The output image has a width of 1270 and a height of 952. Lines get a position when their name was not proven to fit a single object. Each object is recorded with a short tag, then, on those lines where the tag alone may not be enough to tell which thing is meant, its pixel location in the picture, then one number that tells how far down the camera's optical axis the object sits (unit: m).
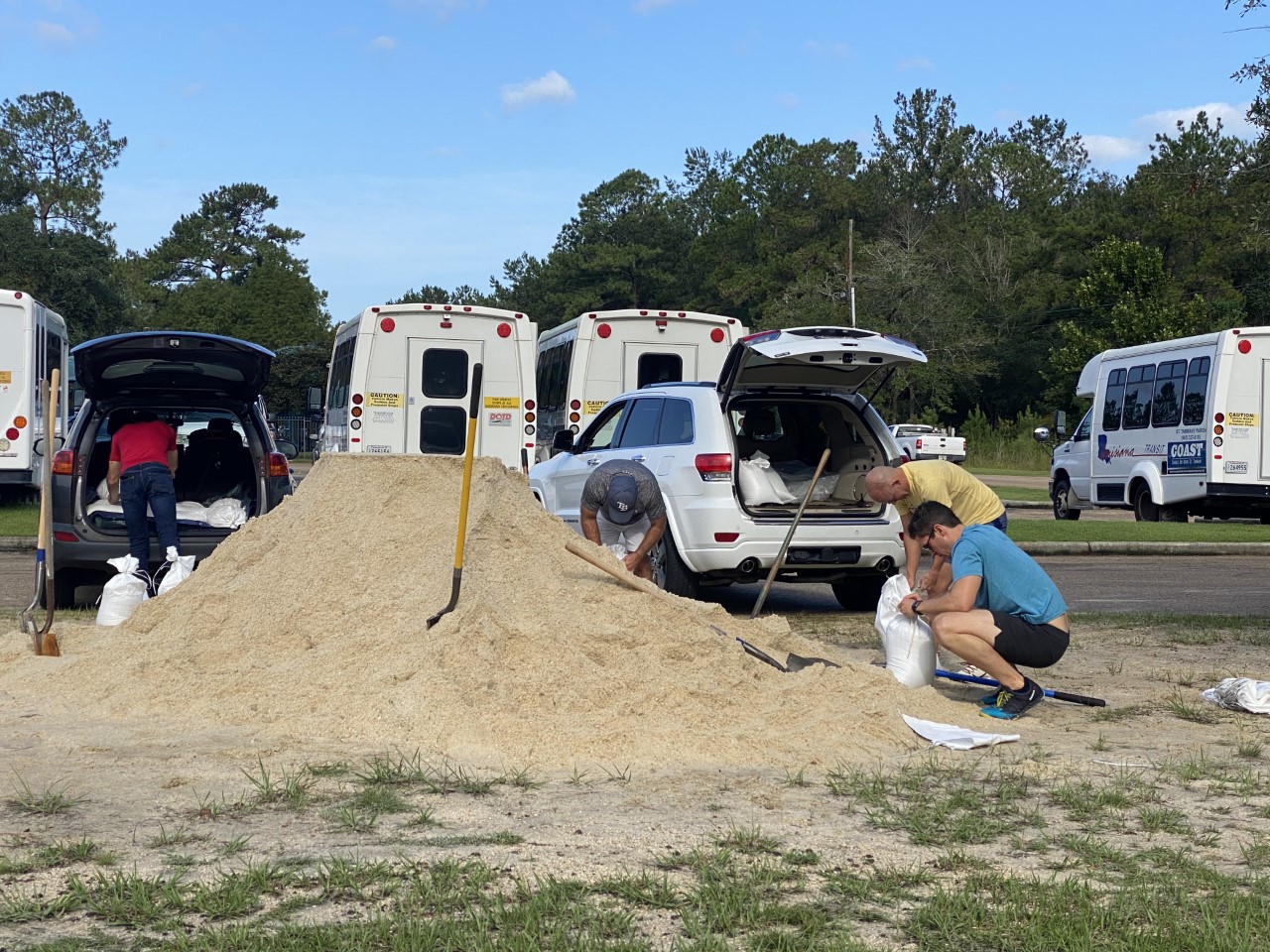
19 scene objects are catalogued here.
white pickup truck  39.41
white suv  11.71
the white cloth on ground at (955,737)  7.10
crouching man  7.89
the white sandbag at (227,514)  12.60
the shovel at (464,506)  7.93
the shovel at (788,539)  10.62
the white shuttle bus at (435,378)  19.81
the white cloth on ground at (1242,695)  8.13
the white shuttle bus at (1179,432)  22.23
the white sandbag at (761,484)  12.23
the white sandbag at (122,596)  10.34
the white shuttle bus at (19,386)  22.27
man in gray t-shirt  11.41
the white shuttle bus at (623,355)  21.00
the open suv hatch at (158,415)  11.45
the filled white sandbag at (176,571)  10.53
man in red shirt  11.27
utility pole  60.25
